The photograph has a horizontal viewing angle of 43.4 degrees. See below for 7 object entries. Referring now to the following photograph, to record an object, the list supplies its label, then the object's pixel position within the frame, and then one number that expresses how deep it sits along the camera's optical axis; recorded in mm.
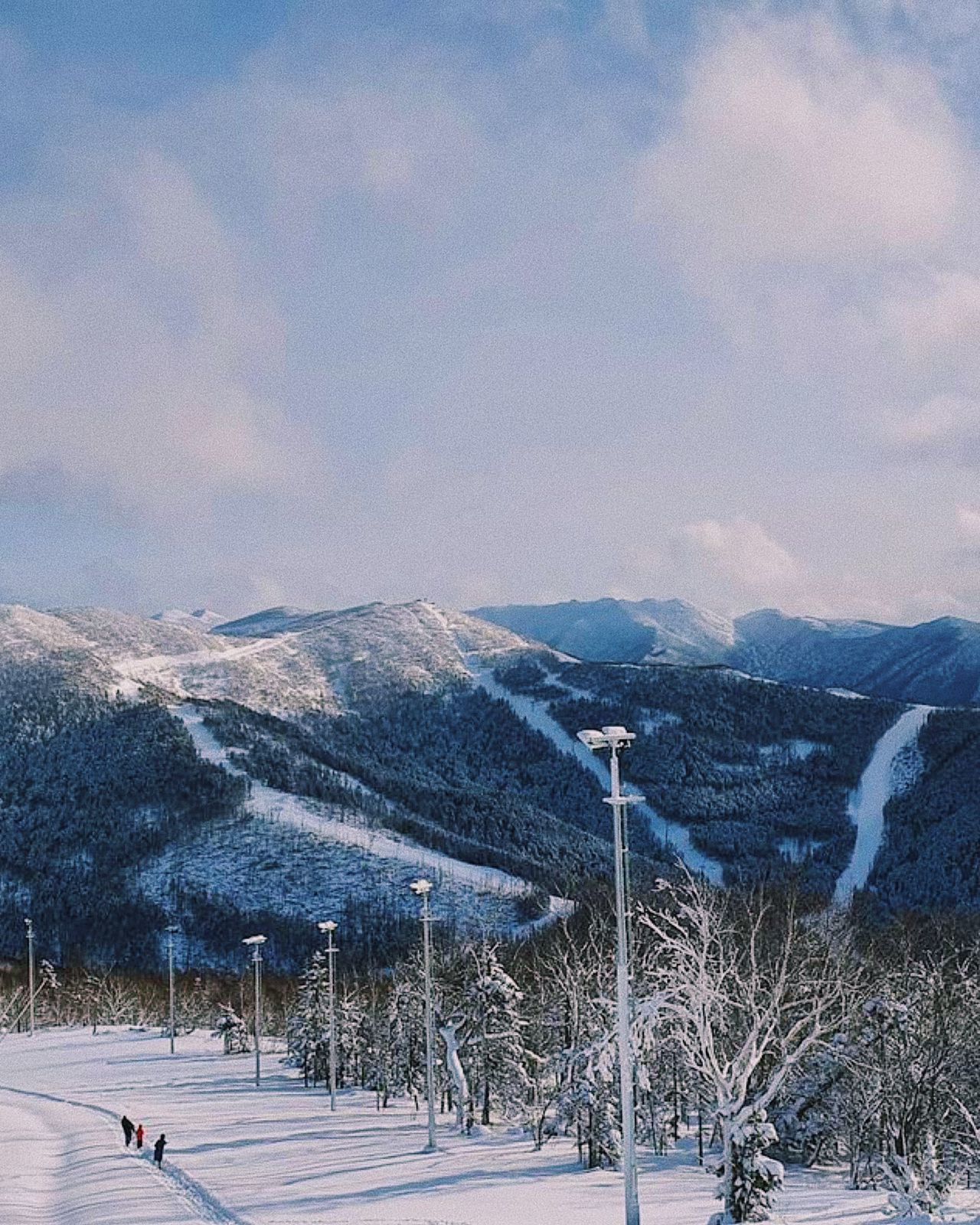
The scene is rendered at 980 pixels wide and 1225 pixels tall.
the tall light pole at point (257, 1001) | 77062
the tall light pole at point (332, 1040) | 64719
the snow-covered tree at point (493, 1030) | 55188
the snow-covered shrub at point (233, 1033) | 105125
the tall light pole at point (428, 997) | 45500
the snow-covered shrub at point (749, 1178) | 28344
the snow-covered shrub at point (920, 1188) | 25875
